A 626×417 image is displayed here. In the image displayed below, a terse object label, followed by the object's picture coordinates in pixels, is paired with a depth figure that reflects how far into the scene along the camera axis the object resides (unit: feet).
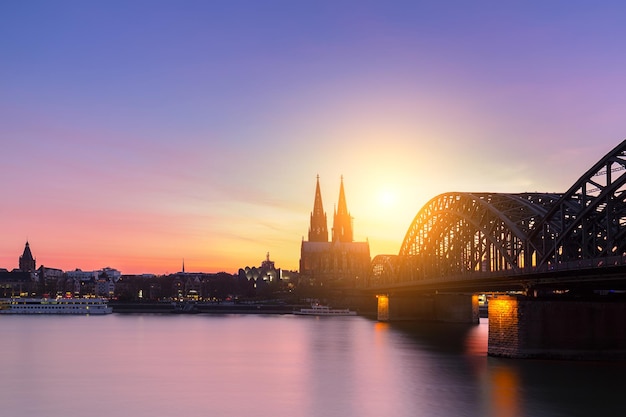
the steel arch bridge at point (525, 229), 173.78
